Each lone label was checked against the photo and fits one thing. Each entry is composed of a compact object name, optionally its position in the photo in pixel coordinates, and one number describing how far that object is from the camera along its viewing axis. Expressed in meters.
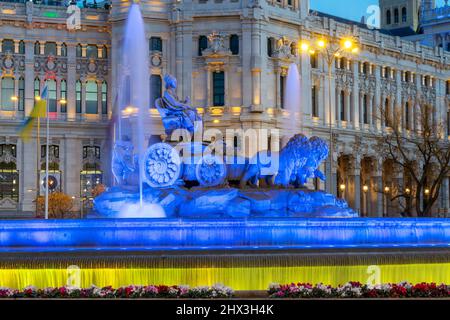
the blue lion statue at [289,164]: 33.31
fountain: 21.22
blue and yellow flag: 60.61
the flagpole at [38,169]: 78.71
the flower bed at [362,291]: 18.58
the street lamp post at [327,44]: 82.82
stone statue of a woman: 32.88
